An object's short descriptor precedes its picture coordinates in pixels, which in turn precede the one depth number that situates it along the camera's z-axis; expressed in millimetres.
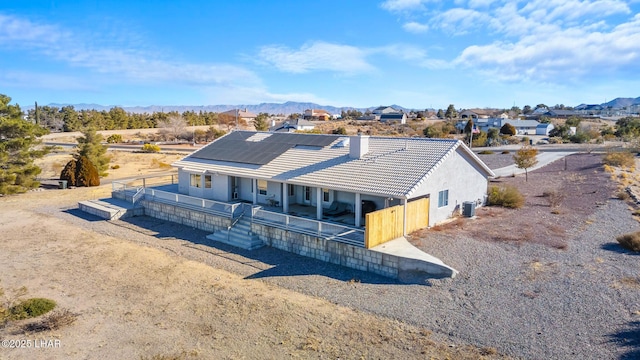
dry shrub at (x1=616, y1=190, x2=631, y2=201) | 28288
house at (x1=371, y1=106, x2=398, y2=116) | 162350
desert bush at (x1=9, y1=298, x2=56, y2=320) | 14016
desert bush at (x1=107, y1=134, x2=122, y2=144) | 79550
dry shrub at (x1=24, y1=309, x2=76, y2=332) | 13211
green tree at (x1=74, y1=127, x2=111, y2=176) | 39875
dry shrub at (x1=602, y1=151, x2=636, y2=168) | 44531
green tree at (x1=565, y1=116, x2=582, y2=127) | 94062
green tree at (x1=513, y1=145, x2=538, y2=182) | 34875
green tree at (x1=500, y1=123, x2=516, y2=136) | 84188
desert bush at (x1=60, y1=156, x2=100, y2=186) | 37406
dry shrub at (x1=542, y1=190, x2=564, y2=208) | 27050
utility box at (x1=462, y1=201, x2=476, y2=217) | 23781
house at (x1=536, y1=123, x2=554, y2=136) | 92312
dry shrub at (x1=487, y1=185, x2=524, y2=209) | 26531
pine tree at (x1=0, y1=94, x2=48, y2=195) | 32906
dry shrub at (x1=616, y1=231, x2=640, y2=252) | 17891
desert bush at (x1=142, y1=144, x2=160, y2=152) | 61709
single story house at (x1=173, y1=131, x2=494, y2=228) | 20641
